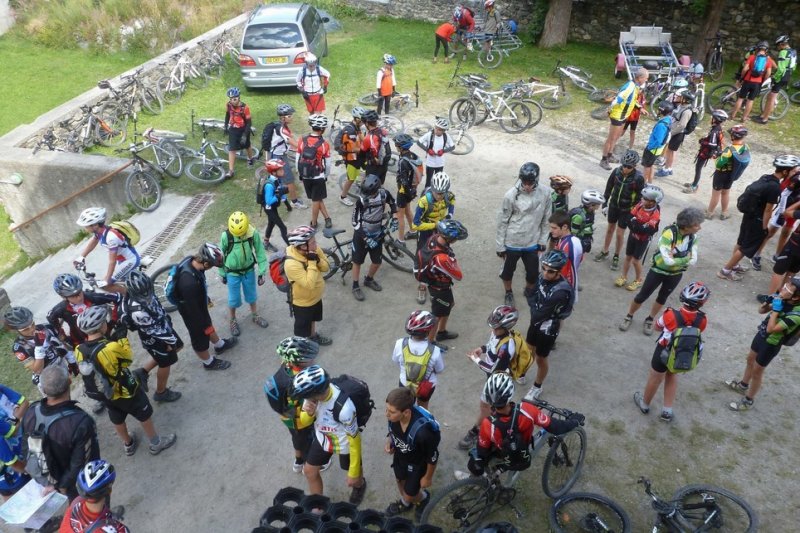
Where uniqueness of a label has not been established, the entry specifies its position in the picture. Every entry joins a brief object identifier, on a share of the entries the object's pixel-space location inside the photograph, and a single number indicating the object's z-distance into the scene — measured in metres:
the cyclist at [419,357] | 5.00
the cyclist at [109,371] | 4.95
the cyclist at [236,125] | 10.54
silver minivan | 14.44
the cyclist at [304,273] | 5.97
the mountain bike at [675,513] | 4.56
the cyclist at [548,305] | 5.46
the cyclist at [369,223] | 7.31
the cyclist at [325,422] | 4.12
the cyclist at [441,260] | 6.15
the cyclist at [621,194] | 7.61
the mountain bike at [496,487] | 4.60
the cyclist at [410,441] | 4.16
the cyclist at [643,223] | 7.07
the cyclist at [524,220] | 6.89
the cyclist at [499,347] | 5.03
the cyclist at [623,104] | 10.76
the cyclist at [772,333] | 5.35
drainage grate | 9.42
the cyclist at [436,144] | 9.16
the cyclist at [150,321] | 5.57
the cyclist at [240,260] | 6.60
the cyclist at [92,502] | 3.75
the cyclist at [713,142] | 9.38
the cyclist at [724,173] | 8.50
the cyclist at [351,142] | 9.06
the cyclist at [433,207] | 7.31
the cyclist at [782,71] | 12.52
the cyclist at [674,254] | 6.23
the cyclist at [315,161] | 8.80
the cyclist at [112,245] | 6.94
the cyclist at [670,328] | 5.16
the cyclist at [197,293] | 6.01
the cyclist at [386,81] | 12.88
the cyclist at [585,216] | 7.17
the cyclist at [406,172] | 8.38
